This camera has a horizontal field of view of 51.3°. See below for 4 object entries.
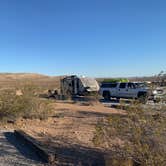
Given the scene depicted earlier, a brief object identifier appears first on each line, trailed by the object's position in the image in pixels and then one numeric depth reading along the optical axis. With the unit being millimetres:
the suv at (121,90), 15061
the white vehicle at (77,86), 18533
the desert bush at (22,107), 8477
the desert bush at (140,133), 3577
